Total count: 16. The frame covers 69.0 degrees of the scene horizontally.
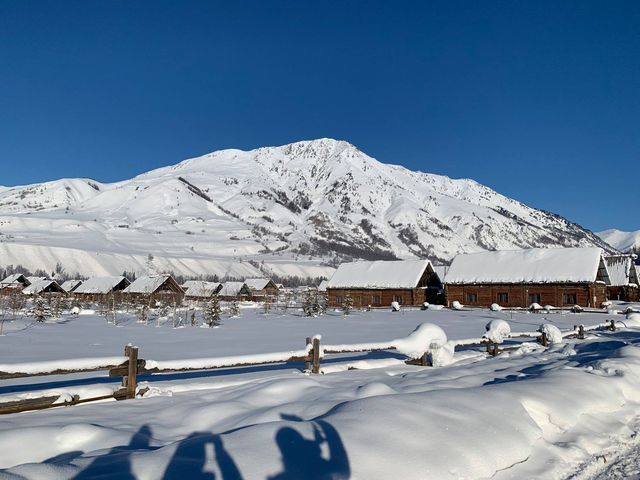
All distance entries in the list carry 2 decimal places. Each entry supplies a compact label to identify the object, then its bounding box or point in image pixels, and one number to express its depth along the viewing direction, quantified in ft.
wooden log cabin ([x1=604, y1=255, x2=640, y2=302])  186.29
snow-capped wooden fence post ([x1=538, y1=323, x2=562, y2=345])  57.67
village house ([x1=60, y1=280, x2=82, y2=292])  263.70
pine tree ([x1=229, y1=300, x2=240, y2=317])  146.97
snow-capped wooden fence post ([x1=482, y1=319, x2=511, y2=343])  51.08
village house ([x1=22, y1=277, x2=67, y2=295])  222.48
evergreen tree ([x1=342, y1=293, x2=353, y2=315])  143.01
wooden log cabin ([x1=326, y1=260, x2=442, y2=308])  174.81
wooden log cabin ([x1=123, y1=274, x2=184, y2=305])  186.70
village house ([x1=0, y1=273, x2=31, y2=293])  230.73
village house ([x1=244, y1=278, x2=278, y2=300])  266.57
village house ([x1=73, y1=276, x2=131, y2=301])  221.05
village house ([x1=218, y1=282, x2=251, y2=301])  252.42
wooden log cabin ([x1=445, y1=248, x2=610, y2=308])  143.23
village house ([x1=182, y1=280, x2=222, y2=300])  233.96
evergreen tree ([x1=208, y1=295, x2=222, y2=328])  104.27
